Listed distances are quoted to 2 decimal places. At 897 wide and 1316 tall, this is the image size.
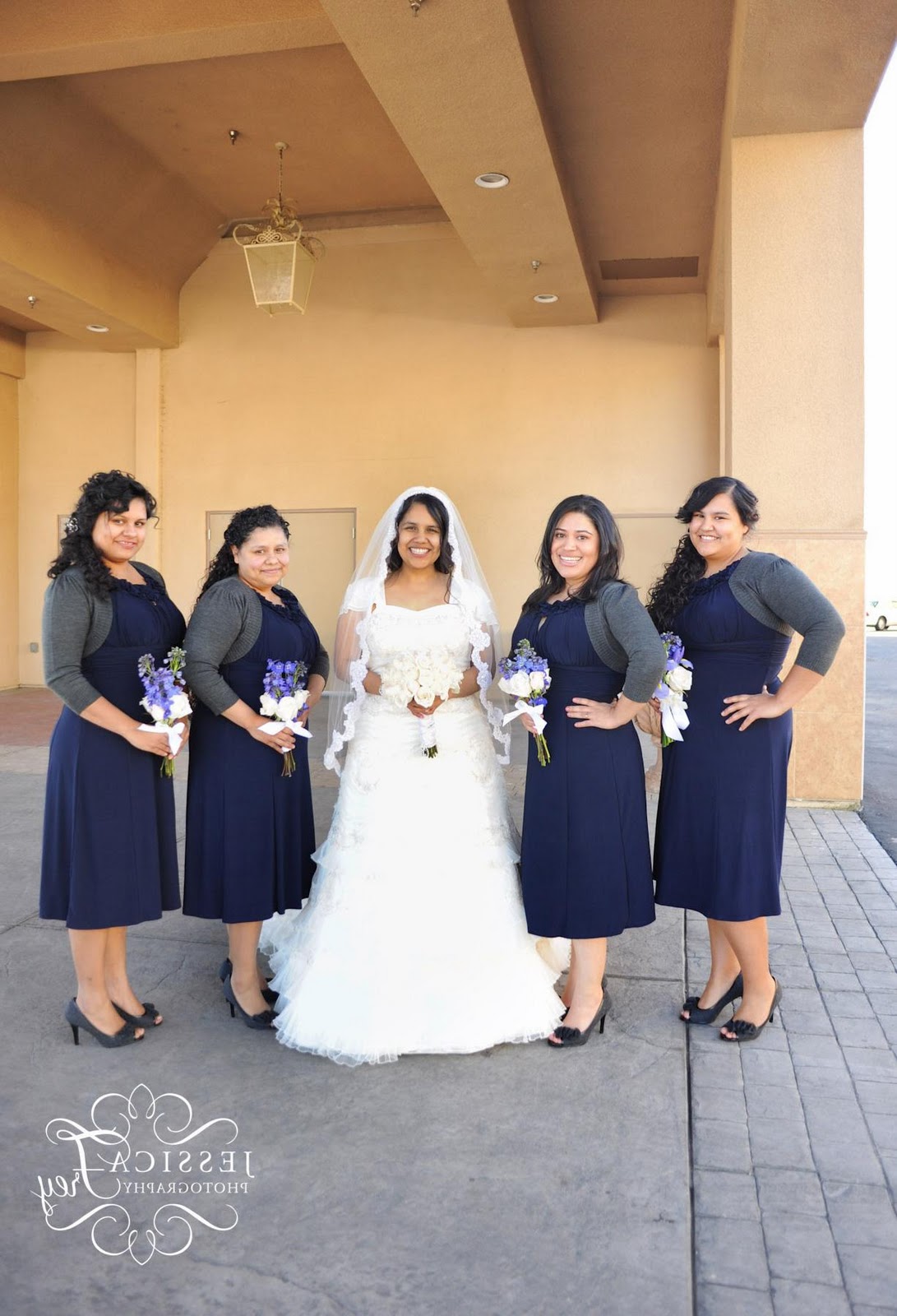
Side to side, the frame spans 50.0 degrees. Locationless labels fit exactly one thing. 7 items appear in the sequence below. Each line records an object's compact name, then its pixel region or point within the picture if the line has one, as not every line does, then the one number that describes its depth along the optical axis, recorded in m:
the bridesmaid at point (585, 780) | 3.29
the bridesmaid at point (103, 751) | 3.14
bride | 3.29
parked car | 34.44
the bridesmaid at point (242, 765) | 3.39
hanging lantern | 8.27
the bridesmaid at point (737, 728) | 3.26
